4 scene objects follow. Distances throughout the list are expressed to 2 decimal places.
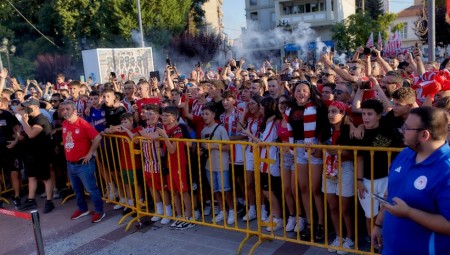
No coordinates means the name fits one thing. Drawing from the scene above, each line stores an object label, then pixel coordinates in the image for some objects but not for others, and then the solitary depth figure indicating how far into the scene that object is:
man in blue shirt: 2.53
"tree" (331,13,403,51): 34.44
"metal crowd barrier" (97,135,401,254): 4.70
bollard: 3.98
